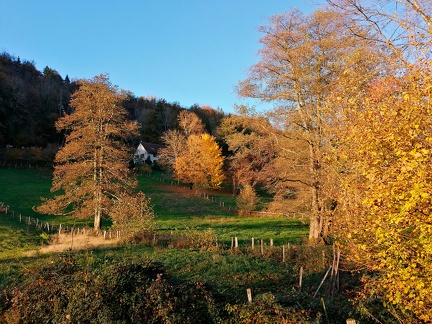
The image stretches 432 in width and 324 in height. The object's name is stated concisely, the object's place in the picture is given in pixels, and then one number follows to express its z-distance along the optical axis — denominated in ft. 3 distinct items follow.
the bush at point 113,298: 21.42
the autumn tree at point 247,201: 119.65
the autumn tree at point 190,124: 191.42
